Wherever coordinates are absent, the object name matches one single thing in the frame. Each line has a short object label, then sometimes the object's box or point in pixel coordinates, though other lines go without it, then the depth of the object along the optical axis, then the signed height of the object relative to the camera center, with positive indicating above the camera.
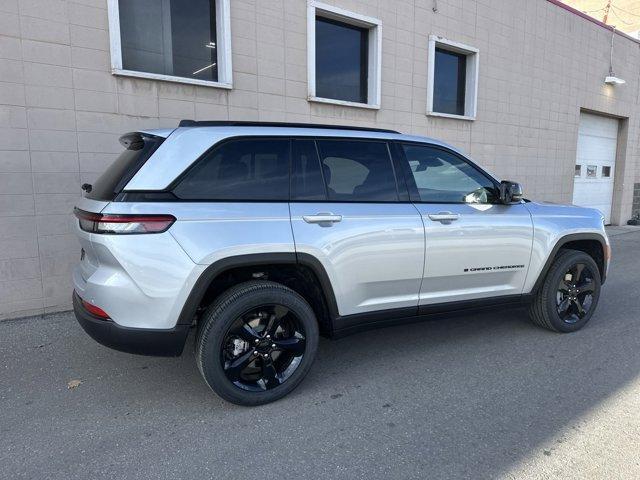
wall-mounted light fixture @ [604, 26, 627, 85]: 12.26 +2.51
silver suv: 2.80 -0.48
